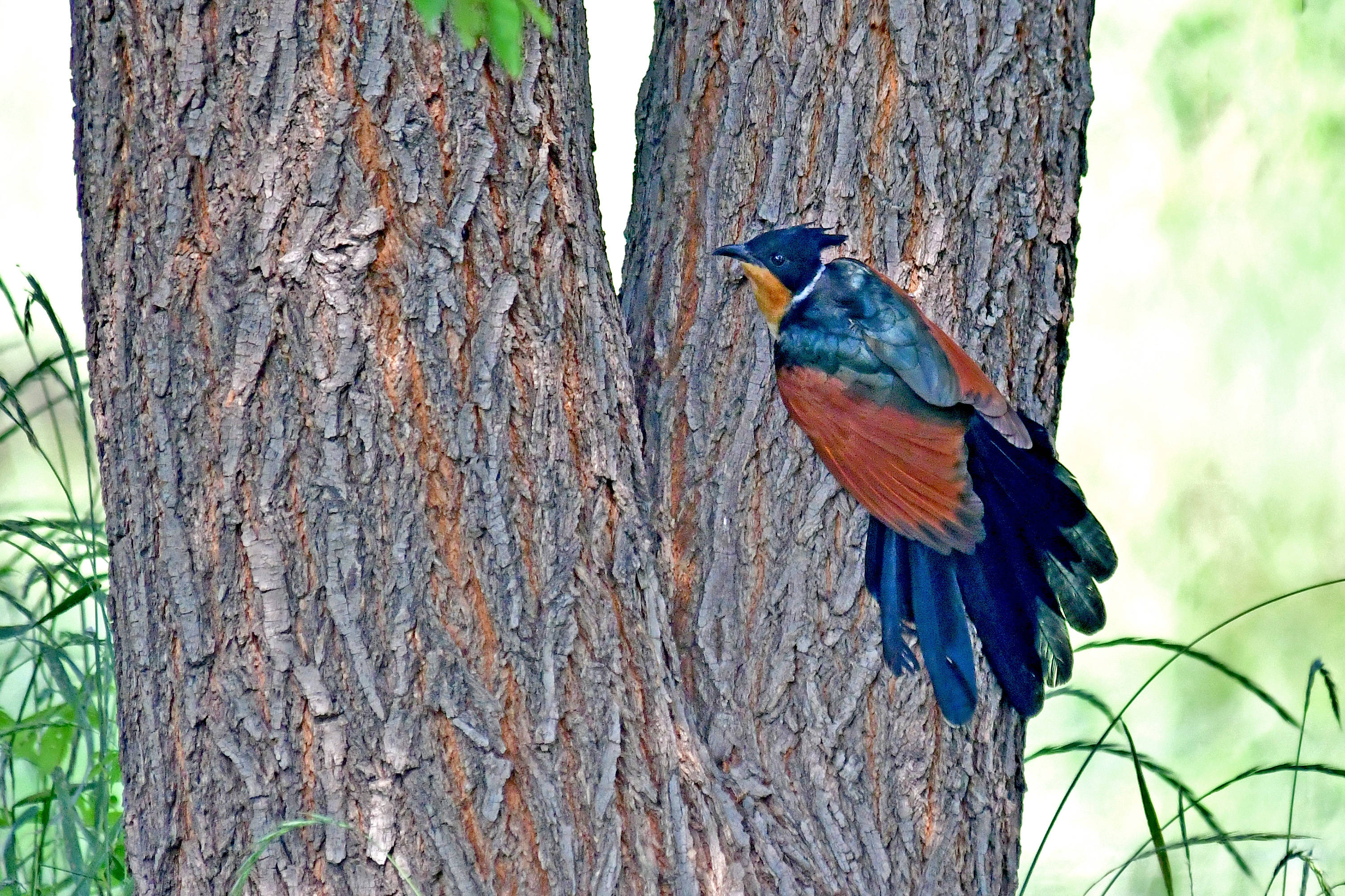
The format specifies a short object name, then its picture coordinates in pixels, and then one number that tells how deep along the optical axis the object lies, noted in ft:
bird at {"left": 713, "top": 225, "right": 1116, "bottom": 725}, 52.89
